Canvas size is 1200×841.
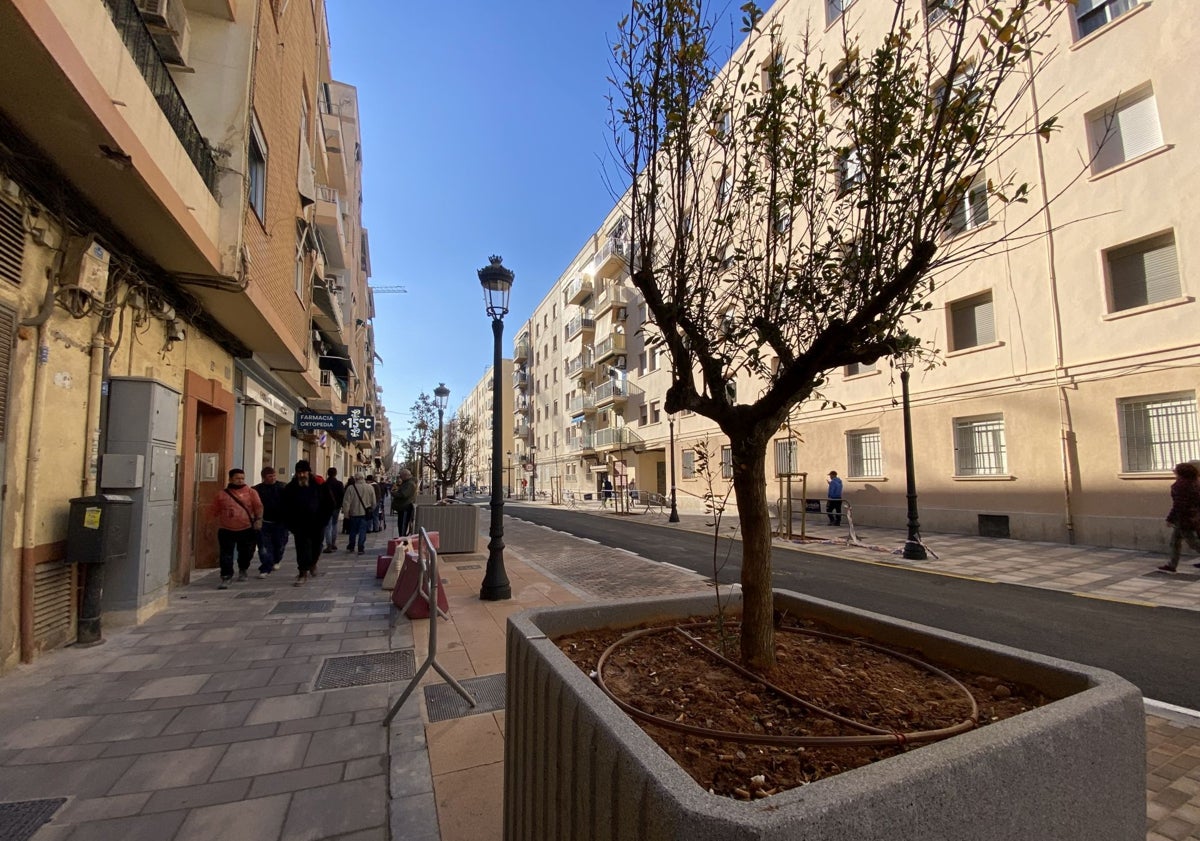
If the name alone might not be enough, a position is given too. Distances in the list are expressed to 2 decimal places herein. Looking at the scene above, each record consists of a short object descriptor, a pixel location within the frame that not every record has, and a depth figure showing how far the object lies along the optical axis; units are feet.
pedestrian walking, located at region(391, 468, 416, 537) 44.83
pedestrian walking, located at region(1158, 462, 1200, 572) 28.89
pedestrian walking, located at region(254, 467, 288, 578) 30.09
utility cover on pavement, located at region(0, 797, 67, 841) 8.53
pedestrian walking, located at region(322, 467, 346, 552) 37.87
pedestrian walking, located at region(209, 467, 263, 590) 26.50
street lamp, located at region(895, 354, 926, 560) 37.52
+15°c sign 54.80
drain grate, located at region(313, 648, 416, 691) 14.97
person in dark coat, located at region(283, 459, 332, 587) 28.07
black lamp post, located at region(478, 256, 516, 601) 24.23
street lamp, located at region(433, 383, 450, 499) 70.28
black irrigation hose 6.09
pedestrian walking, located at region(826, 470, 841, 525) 59.57
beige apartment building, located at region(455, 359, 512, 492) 235.40
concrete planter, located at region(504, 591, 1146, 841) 4.06
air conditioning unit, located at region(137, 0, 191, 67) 21.93
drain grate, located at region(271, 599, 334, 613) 22.54
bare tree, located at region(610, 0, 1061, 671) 8.36
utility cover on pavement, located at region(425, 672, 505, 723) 12.90
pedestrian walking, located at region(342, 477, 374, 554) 40.32
